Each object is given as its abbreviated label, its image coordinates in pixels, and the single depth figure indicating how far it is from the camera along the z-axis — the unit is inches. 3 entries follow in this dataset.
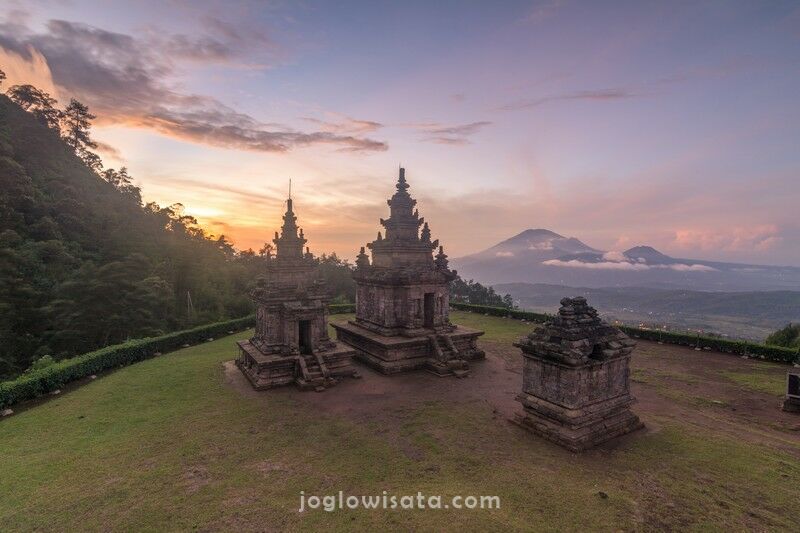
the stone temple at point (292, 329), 799.1
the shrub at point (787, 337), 1090.7
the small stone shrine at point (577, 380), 526.9
